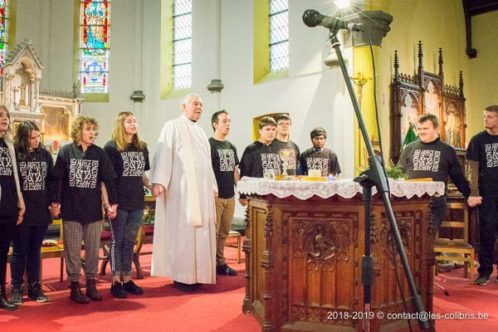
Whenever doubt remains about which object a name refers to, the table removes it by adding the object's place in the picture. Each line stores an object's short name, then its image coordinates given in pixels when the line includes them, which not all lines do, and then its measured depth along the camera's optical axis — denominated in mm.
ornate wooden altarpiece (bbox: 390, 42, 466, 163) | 8766
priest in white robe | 4688
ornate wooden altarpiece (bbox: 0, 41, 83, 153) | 10703
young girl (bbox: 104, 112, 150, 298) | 4445
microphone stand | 1921
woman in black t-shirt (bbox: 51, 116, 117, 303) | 4156
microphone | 2336
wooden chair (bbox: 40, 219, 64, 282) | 4740
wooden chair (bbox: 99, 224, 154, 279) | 5371
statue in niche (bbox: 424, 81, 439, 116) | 9549
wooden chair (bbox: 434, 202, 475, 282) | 5007
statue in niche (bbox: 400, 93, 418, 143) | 8859
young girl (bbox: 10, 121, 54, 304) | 4141
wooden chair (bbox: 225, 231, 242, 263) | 6242
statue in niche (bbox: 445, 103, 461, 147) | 10055
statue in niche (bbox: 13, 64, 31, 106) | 10820
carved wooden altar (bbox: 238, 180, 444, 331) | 3062
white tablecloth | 2947
